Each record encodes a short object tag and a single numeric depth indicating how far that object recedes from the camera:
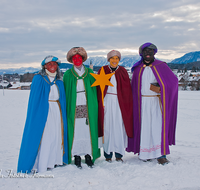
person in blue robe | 3.62
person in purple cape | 4.08
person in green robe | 4.06
